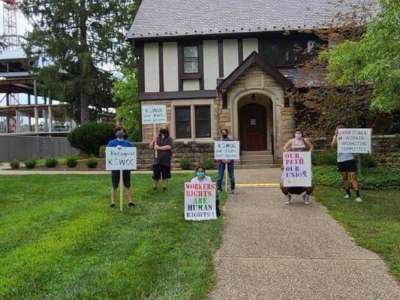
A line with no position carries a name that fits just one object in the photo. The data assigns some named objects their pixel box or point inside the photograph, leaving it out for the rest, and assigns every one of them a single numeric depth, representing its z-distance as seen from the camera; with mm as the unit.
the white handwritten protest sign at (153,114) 15914
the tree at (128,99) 38759
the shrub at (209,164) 20219
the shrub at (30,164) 22492
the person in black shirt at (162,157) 12758
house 23656
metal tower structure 73812
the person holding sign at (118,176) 10453
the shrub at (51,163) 22452
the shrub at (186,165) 20766
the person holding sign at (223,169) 12861
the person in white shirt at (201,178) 9672
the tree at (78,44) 35062
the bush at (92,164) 21391
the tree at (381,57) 10797
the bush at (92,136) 27078
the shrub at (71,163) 22062
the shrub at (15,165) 22644
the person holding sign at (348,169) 12055
